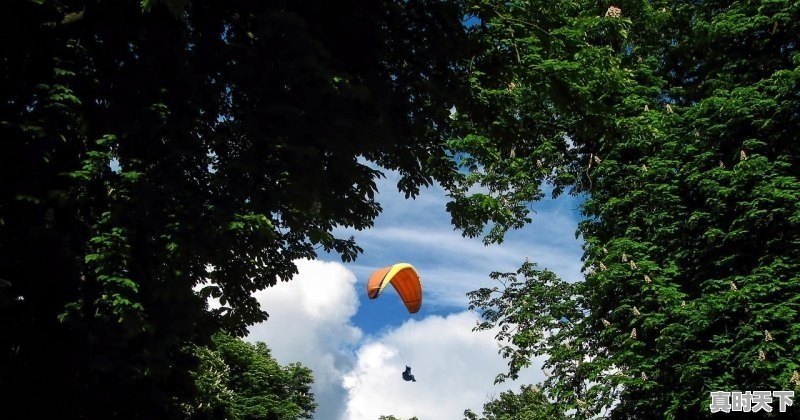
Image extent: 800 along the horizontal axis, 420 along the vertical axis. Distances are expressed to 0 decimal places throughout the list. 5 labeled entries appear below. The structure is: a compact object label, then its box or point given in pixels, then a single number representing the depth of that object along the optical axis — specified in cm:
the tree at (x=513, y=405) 4591
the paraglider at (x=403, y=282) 2414
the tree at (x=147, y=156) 806
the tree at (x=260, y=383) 4197
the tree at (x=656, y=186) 1343
